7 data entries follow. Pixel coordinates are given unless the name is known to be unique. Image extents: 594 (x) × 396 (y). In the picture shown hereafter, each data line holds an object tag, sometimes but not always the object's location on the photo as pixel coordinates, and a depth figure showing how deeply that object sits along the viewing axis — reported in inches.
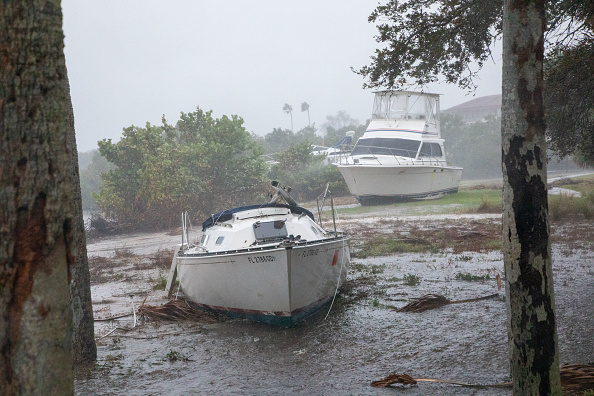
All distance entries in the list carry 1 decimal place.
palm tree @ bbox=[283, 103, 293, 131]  7380.4
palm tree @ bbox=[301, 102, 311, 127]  7268.7
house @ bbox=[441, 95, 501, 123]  4318.4
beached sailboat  404.8
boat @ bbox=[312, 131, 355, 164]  1421.0
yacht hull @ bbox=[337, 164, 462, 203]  1335.6
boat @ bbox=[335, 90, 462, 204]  1350.9
